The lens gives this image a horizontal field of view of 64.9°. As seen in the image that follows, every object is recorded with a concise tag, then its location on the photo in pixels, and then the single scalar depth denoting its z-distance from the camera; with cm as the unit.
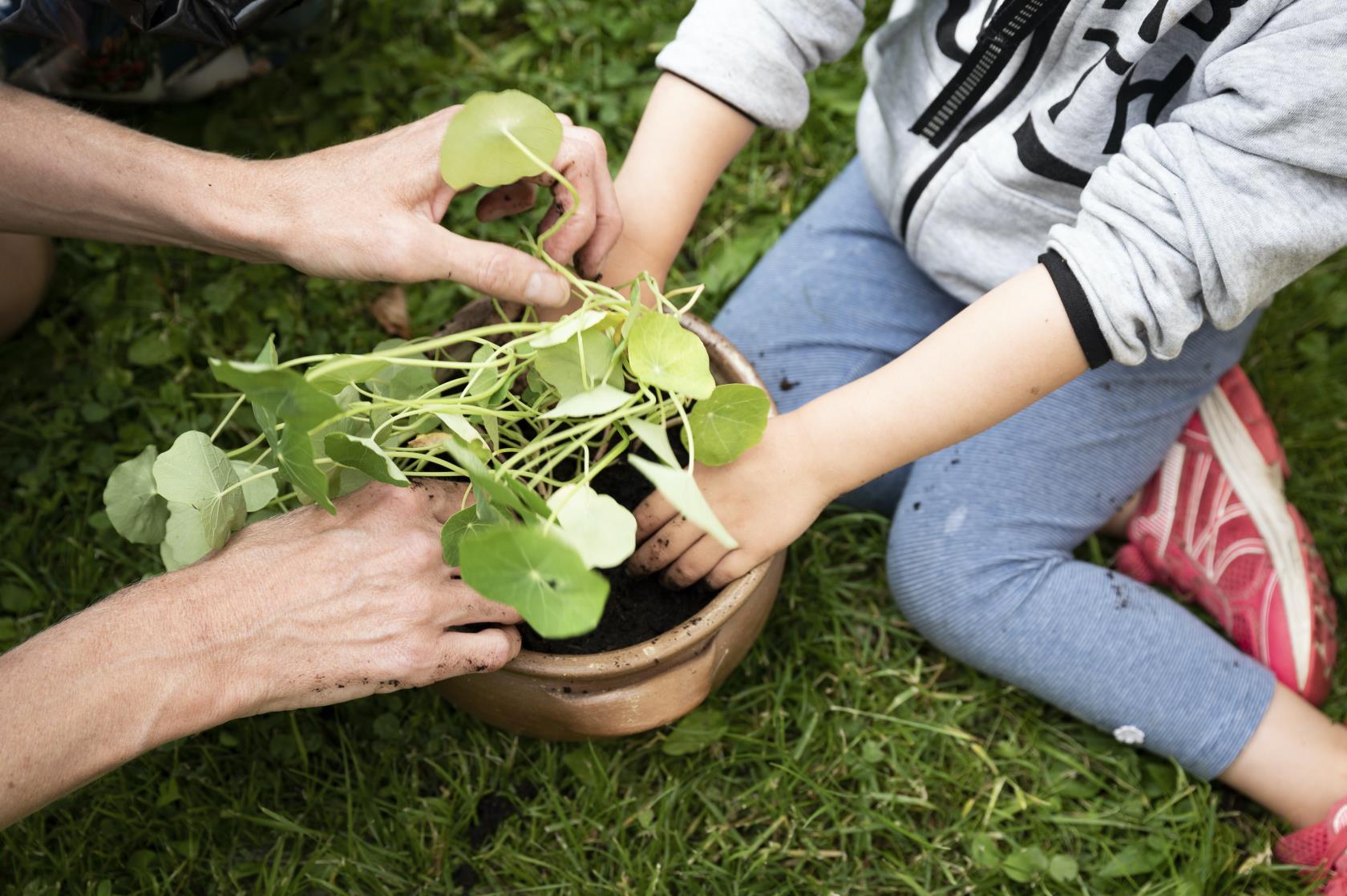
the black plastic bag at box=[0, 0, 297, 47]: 103
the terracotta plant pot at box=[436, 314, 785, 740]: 88
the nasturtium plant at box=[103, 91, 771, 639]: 68
